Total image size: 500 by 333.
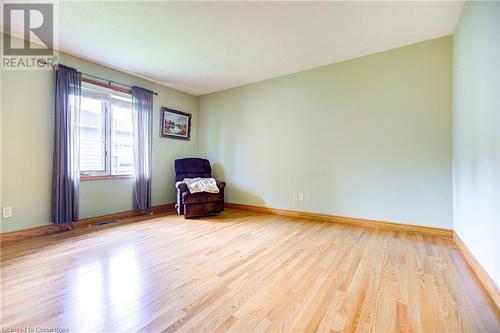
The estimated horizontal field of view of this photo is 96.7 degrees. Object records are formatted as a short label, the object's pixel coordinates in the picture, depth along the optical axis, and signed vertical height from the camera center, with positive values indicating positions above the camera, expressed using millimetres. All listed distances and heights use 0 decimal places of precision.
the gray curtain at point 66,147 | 3014 +287
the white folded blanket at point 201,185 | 3851 -310
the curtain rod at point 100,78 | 2953 +1415
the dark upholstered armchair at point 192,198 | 3756 -536
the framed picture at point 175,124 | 4457 +913
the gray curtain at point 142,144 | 3957 +430
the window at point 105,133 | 3420 +574
